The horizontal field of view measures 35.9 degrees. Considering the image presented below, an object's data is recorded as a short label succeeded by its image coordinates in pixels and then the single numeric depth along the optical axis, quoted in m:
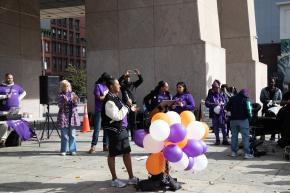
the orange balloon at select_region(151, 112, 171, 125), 6.67
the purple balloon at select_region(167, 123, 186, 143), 6.57
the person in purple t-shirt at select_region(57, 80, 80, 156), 10.42
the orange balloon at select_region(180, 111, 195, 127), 7.01
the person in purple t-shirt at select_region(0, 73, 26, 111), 11.84
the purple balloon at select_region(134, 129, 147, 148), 6.95
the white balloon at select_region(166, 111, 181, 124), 6.71
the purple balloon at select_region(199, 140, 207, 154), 6.89
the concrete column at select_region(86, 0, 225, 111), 16.03
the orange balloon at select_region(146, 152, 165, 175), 6.80
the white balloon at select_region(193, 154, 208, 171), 6.92
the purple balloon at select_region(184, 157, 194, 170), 6.78
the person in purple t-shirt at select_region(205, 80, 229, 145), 11.89
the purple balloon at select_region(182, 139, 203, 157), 6.71
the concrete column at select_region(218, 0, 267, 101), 23.45
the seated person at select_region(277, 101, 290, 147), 9.79
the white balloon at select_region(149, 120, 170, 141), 6.48
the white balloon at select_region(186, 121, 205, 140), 6.86
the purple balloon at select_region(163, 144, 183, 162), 6.53
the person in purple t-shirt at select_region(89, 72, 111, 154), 10.45
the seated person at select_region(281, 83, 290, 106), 11.74
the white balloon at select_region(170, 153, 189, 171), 6.59
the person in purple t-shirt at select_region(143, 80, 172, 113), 9.92
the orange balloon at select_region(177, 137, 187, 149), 6.75
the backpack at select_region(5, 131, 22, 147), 12.23
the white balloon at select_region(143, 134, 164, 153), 6.66
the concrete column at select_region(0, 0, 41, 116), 20.80
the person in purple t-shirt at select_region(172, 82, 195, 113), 10.20
